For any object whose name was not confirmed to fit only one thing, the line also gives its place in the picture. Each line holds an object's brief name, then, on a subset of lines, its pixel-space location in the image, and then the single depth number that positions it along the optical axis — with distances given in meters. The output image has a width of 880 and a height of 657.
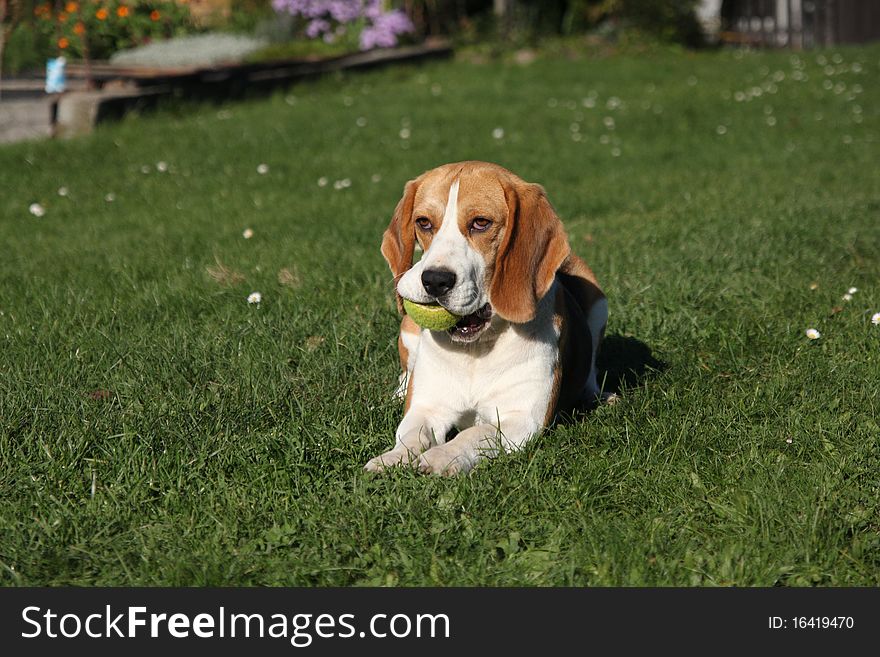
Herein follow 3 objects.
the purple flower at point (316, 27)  19.19
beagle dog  3.97
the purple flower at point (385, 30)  19.38
